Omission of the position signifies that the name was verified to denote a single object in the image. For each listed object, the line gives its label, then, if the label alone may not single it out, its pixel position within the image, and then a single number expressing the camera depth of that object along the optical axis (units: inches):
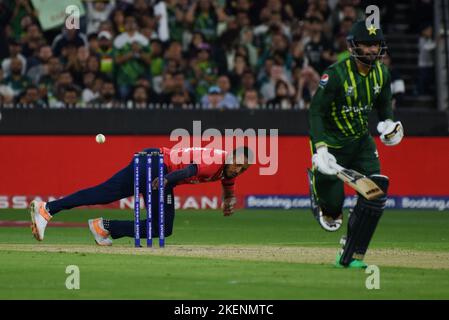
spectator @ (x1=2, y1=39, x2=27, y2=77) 822.5
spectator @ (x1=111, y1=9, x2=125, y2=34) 844.6
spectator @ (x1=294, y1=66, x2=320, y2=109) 832.9
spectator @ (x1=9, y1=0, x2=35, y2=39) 858.8
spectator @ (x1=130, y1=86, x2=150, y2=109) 804.6
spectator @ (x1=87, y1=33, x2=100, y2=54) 827.4
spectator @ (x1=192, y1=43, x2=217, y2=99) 829.2
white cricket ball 511.2
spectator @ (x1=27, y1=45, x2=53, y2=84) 819.4
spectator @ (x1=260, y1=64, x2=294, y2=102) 838.5
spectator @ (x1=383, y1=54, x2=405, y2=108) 838.5
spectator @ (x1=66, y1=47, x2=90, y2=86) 820.0
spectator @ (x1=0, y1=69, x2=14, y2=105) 804.6
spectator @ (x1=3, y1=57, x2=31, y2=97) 813.9
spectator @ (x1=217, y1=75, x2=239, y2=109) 813.9
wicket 507.5
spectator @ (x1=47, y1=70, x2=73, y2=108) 804.6
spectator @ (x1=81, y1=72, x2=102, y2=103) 811.4
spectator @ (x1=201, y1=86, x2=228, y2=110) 808.9
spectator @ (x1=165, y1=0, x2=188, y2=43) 861.2
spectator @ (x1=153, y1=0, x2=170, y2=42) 853.2
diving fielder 510.3
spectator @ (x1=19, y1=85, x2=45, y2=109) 800.9
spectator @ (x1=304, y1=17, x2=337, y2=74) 853.8
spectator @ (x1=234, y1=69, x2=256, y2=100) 825.5
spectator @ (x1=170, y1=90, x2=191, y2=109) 807.1
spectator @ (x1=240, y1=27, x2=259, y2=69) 858.1
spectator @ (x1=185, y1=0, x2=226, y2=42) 861.2
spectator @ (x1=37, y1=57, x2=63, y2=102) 811.4
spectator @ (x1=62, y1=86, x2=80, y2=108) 800.9
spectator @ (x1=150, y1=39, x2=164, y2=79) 834.2
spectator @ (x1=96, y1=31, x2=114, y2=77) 824.3
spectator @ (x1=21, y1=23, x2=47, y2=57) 832.9
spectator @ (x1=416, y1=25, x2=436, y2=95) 903.7
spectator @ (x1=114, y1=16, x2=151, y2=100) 823.1
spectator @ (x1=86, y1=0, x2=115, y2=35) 852.6
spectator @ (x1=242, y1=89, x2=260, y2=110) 816.9
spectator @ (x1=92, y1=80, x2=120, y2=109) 808.9
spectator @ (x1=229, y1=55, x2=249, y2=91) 832.9
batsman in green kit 439.2
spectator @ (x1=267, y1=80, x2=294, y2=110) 821.2
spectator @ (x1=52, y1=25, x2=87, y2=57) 831.1
